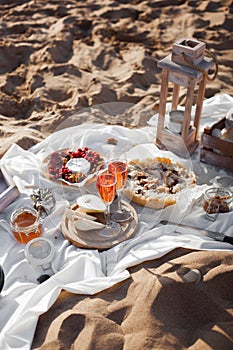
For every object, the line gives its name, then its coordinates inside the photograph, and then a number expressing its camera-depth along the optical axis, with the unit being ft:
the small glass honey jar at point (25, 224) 6.85
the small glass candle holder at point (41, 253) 6.42
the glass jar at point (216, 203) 7.51
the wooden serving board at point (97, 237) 6.86
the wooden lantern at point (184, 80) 8.53
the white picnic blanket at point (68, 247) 5.93
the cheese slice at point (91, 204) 7.11
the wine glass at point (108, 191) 6.33
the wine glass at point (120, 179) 6.81
